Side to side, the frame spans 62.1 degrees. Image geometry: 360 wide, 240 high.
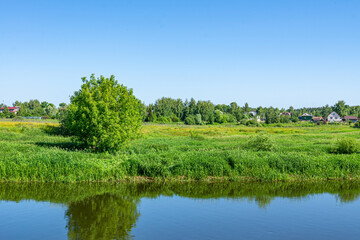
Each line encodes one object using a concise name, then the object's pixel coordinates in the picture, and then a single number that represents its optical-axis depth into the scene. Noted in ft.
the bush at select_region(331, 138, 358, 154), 105.60
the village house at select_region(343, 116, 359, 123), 499.10
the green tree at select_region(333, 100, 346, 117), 540.52
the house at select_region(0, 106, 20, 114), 610.65
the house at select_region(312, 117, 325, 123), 533.96
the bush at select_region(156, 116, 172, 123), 408.05
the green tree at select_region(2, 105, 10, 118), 440.29
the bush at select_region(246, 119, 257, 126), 366.96
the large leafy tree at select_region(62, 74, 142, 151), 92.43
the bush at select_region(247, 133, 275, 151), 106.32
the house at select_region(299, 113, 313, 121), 597.19
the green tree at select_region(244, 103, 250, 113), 593.71
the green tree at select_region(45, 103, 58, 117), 510.58
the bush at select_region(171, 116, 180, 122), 450.71
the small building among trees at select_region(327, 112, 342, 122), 516.73
